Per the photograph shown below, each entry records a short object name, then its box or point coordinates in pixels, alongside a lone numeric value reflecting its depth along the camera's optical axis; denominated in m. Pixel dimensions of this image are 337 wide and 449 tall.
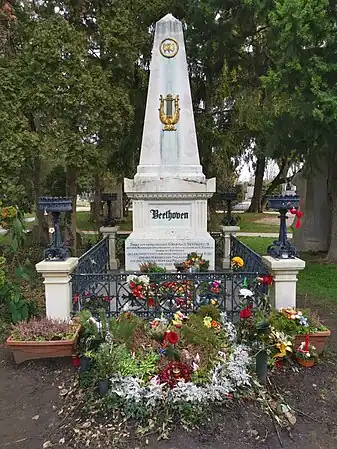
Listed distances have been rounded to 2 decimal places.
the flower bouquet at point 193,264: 7.08
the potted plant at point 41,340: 4.57
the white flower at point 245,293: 4.52
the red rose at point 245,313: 4.30
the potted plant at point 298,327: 4.62
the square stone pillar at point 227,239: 9.71
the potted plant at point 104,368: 3.71
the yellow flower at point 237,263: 5.94
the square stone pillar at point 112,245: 9.70
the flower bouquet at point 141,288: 5.14
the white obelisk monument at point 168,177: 7.91
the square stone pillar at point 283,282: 5.12
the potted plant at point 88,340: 4.00
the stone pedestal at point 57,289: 5.04
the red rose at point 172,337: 3.71
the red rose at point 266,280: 5.04
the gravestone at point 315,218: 12.18
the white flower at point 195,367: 3.70
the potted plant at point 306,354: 4.44
